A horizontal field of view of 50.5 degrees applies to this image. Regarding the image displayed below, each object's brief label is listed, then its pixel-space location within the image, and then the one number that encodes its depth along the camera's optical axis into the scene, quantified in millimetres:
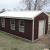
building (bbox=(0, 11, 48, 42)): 5690
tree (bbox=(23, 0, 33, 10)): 12248
